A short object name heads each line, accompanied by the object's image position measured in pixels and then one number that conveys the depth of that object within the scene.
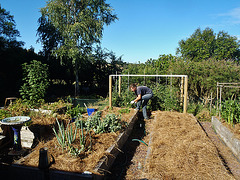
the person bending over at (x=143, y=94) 5.59
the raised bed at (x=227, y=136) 3.59
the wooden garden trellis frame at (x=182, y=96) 5.77
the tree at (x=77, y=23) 10.80
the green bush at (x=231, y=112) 4.34
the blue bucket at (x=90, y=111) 5.59
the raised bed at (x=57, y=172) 2.06
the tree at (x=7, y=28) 11.46
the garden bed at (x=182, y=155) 2.47
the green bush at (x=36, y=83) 5.69
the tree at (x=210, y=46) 28.42
